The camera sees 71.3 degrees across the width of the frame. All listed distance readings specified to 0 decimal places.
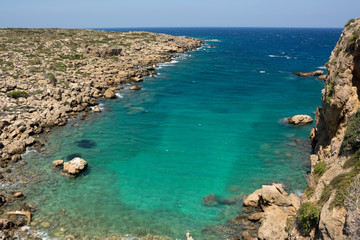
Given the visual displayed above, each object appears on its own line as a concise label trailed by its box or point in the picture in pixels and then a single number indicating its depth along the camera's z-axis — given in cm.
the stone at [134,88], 6522
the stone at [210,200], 2619
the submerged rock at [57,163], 3167
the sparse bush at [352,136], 1794
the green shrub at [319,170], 2120
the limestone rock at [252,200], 2505
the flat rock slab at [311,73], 8112
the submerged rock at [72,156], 3406
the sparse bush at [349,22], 2731
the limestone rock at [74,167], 3033
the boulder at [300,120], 4412
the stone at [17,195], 2606
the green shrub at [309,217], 1524
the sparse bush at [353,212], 1176
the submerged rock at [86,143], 3745
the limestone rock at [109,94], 5825
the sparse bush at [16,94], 4922
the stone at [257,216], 2311
